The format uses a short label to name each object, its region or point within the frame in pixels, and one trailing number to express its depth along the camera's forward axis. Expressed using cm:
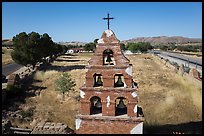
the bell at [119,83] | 616
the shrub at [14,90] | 1483
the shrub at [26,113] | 1138
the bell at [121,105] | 665
